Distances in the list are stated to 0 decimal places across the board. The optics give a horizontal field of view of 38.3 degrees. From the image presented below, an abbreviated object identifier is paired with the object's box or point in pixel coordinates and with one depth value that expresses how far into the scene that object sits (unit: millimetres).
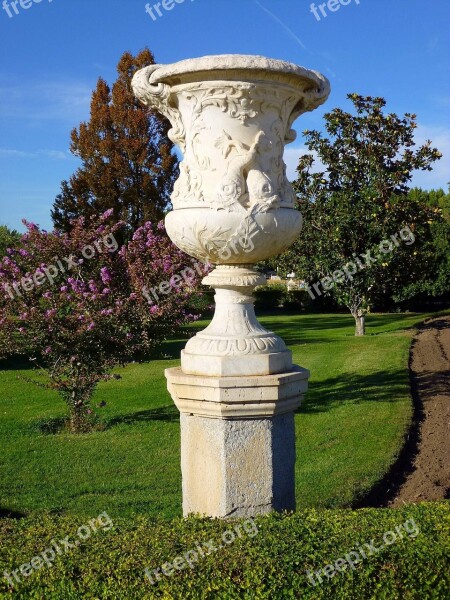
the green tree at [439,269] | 26906
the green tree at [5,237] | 21453
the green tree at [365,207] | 16562
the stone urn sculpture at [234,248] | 3660
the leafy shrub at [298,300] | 29719
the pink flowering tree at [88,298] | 8266
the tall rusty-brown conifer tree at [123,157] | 26891
